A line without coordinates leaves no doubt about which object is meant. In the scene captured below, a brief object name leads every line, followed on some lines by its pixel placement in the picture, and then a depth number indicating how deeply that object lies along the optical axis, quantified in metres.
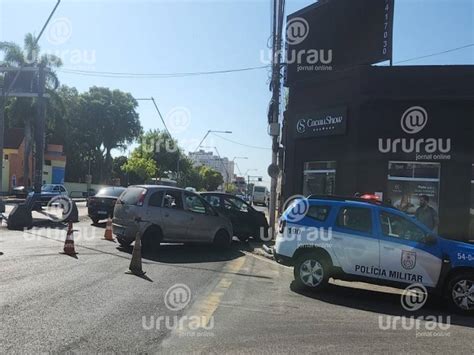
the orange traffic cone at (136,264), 9.79
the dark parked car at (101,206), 20.38
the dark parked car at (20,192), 41.81
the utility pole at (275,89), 16.59
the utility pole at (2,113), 21.14
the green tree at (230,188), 100.89
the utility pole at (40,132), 22.52
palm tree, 41.38
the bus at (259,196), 68.66
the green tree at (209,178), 101.60
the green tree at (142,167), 54.28
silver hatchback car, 13.00
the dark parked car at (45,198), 24.56
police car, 8.60
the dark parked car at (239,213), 17.05
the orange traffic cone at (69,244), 11.76
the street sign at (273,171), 16.73
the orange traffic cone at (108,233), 15.17
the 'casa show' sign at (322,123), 17.39
